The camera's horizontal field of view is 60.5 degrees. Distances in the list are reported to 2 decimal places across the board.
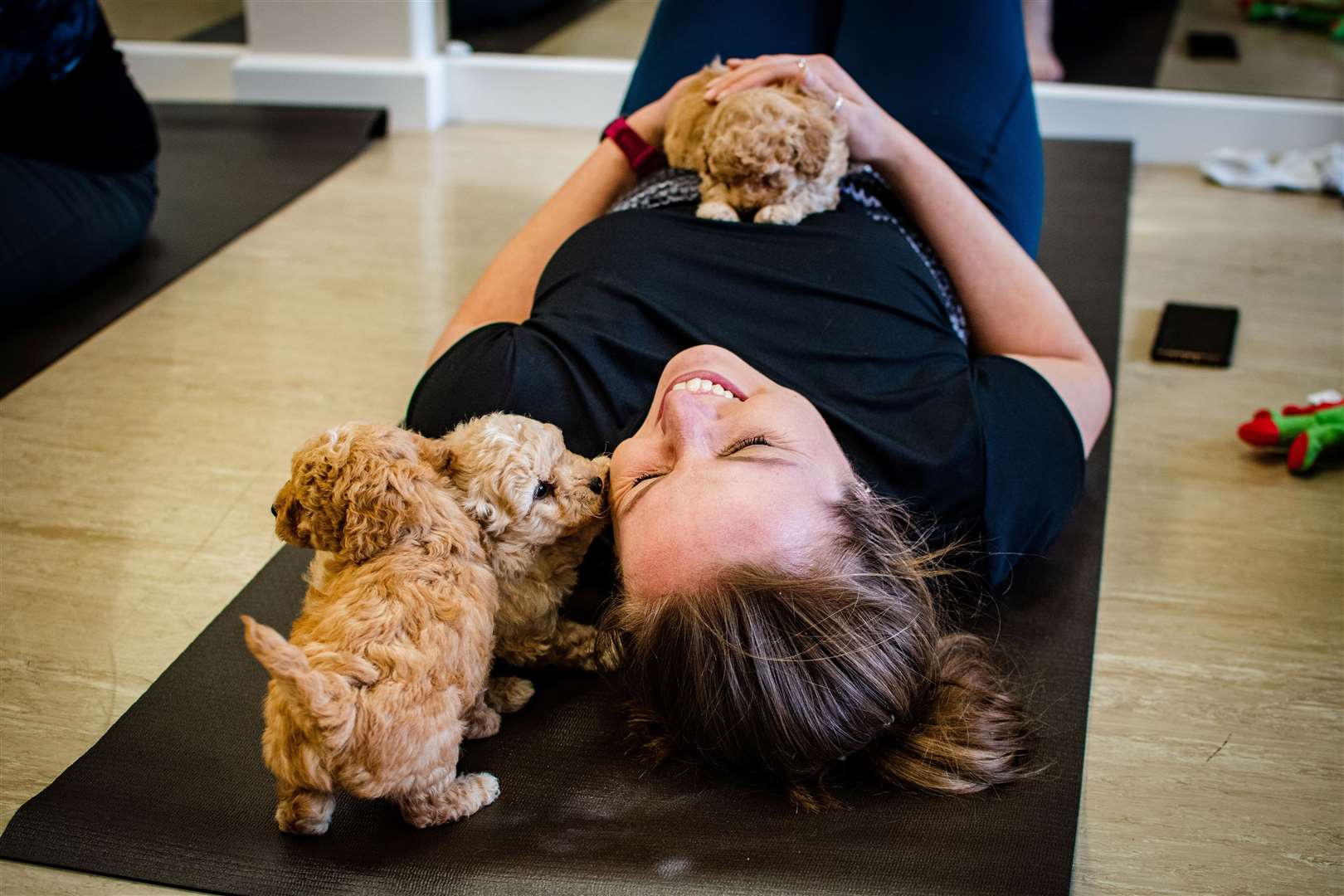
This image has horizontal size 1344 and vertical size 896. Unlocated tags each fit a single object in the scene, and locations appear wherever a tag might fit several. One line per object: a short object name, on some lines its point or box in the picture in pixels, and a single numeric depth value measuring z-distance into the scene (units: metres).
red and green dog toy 2.08
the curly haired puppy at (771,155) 1.71
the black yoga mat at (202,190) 2.51
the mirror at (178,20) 4.11
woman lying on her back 1.20
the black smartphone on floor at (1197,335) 2.52
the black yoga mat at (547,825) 1.22
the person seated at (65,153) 2.50
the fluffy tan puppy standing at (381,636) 1.09
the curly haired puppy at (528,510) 1.25
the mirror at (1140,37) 3.70
